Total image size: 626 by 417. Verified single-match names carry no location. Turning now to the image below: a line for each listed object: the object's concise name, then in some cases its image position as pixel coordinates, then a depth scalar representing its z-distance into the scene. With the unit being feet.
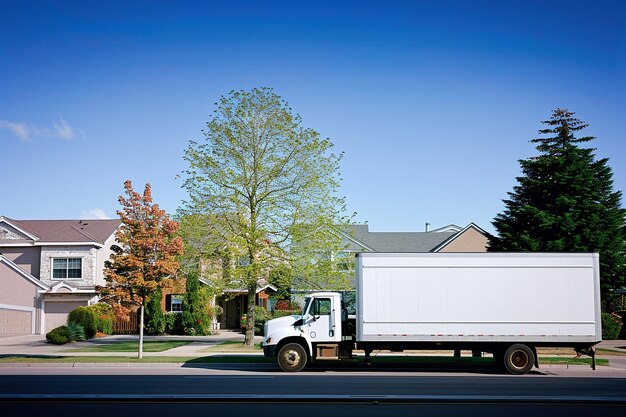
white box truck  65.77
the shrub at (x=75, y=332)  110.32
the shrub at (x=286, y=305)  139.33
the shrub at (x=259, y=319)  127.13
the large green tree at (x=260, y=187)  97.66
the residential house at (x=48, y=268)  138.82
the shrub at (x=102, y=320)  126.58
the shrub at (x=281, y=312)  129.35
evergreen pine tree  112.06
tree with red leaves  83.71
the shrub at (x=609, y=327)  121.08
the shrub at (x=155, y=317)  135.03
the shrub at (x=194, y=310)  134.62
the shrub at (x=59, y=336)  107.65
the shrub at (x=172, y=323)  136.77
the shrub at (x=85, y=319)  120.57
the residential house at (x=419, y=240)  170.19
